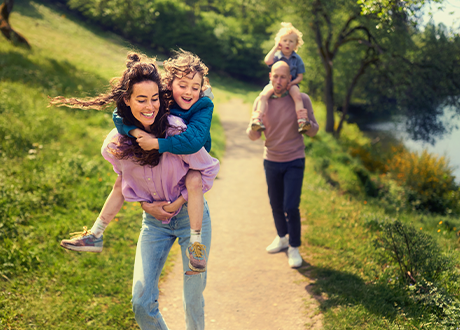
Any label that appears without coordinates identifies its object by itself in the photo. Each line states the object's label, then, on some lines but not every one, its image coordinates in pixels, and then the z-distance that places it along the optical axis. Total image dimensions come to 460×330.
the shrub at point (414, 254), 3.75
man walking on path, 4.16
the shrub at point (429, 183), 10.31
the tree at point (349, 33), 10.80
